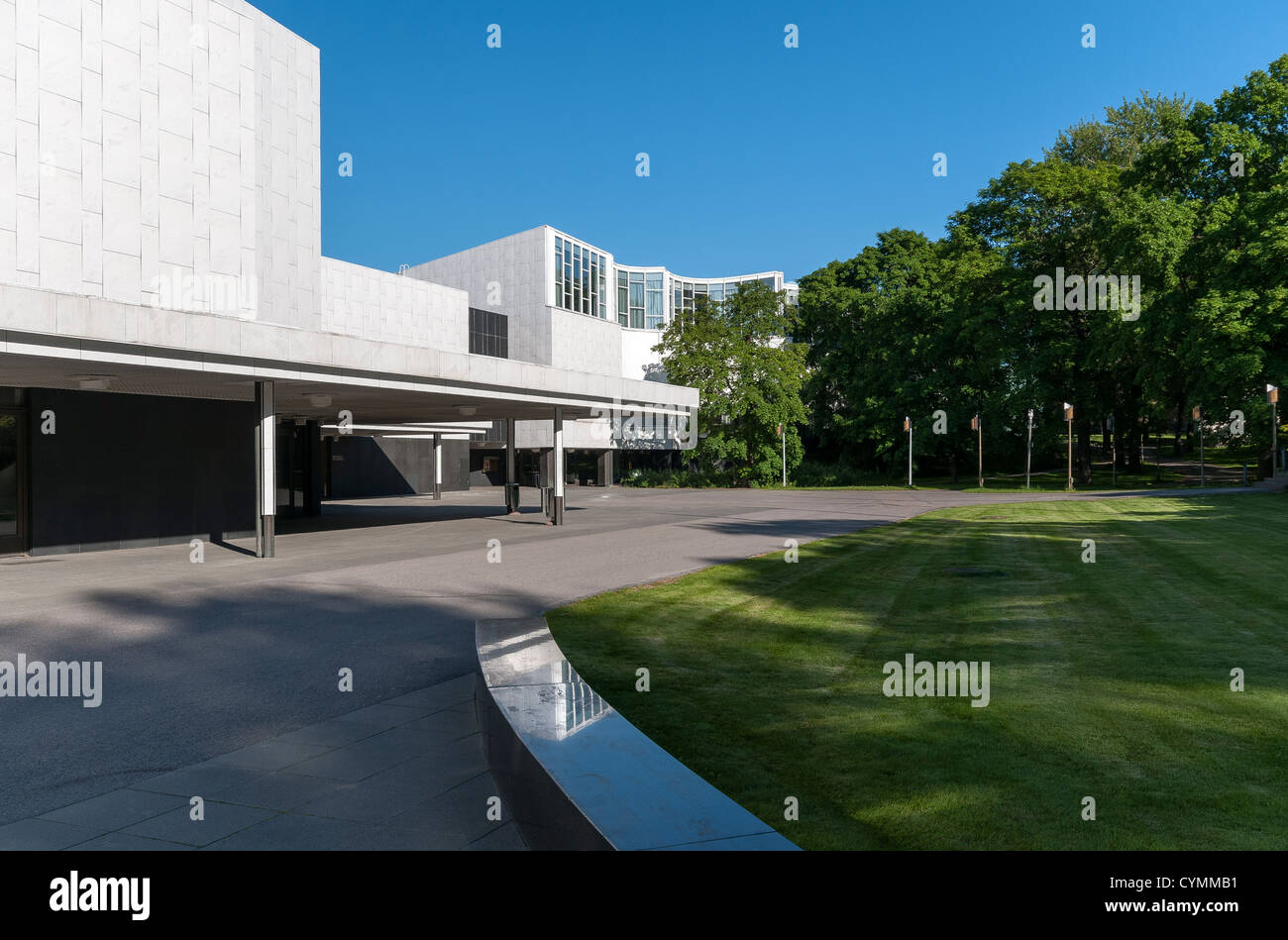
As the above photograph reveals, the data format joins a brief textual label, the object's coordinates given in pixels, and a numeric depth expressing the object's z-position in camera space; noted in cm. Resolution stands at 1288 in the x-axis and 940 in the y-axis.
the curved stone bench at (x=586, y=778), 295
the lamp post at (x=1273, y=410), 3136
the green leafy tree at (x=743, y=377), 5634
